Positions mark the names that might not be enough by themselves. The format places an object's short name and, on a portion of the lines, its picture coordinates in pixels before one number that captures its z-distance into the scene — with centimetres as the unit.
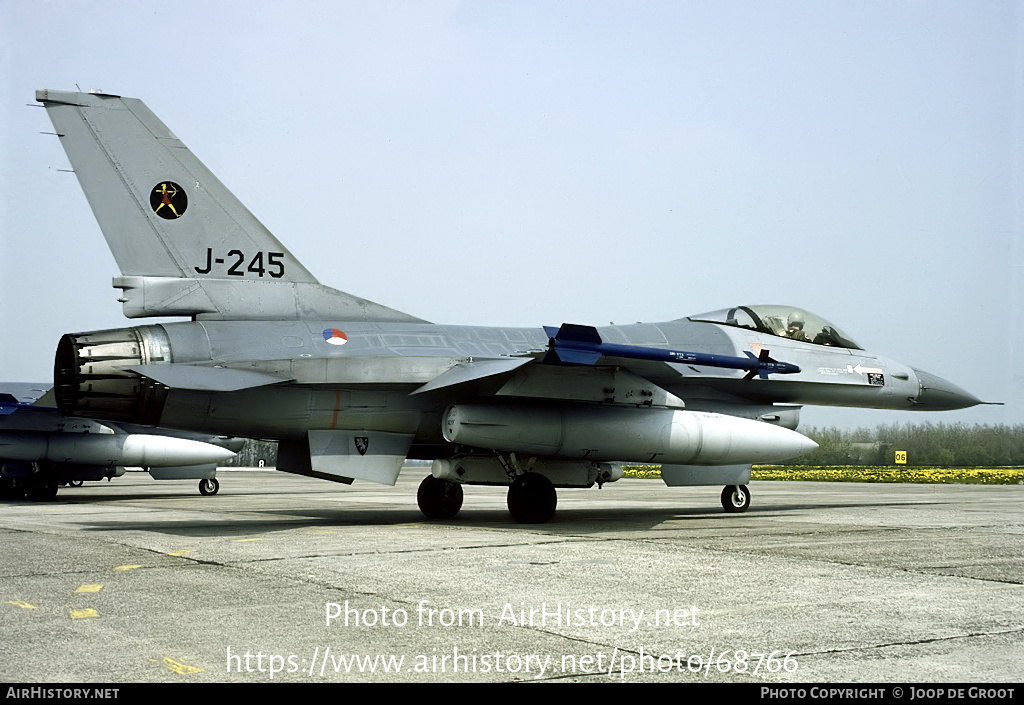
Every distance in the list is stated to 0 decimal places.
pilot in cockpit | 1514
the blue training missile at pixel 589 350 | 1093
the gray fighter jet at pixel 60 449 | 2066
